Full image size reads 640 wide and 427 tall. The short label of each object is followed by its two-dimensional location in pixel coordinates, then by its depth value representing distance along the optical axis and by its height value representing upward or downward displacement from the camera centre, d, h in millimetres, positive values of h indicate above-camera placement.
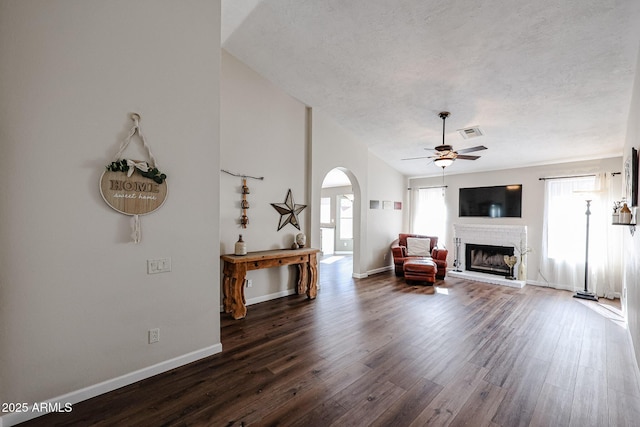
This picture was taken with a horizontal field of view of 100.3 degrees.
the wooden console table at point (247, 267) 3547 -822
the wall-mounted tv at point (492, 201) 5770 +294
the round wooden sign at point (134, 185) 2043 +189
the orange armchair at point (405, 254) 5863 -955
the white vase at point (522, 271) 5562 -1179
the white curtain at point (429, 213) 6848 +7
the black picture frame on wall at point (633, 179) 2562 +382
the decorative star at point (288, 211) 4527 -2
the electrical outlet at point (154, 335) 2268 -1083
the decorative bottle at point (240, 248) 3717 -529
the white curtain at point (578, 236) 4645 -387
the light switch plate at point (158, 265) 2252 -487
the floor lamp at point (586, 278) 4591 -1117
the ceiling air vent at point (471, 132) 4410 +1386
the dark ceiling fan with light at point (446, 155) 3721 +825
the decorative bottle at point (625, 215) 2791 +13
